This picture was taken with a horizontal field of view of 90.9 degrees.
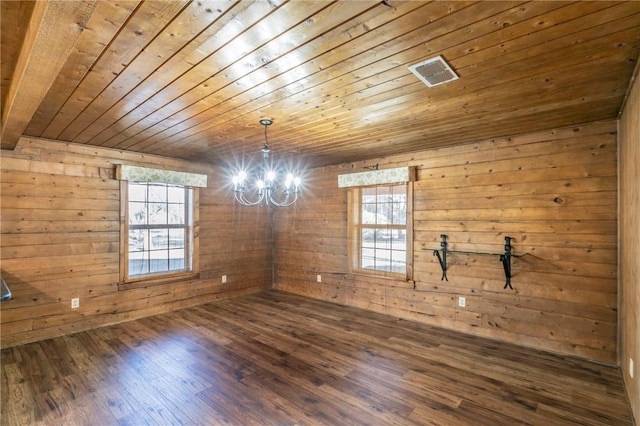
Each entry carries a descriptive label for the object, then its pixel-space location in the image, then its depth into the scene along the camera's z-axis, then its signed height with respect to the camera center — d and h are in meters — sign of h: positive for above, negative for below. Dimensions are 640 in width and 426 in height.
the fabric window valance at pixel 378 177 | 4.36 +0.55
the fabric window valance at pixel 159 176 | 4.21 +0.54
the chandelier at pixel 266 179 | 3.16 +0.37
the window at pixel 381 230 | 4.56 -0.24
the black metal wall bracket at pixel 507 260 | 3.53 -0.51
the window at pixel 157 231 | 4.47 -0.26
